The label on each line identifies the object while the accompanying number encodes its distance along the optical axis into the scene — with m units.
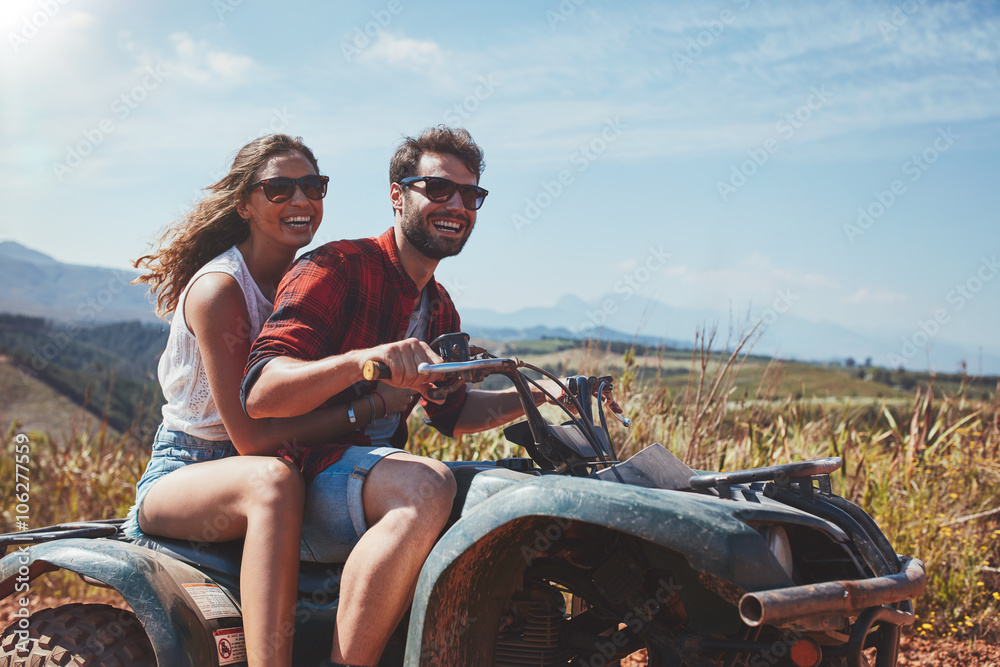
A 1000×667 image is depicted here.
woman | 2.21
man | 2.08
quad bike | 1.74
